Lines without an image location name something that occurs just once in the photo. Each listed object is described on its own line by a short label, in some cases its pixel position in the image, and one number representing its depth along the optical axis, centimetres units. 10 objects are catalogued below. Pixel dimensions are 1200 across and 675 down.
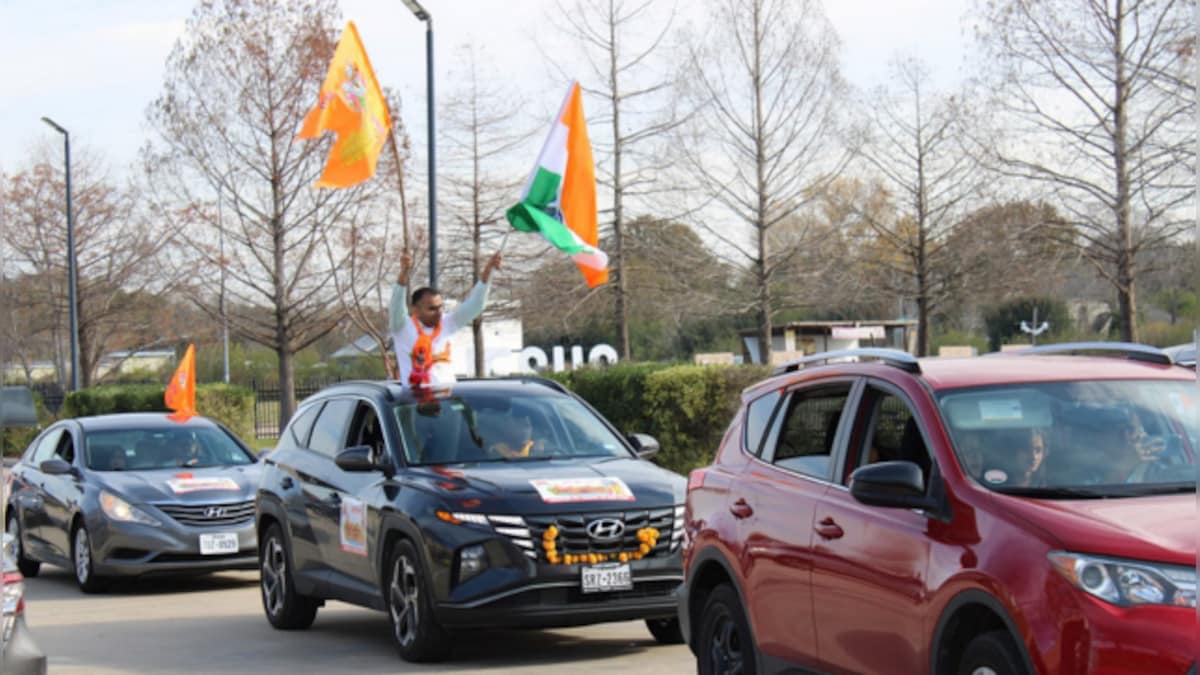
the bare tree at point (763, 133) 2758
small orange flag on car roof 2198
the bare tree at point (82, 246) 4219
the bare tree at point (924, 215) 2831
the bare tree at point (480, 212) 3188
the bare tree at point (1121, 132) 2202
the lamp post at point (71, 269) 3725
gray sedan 1417
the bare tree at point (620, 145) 2934
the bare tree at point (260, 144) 3048
